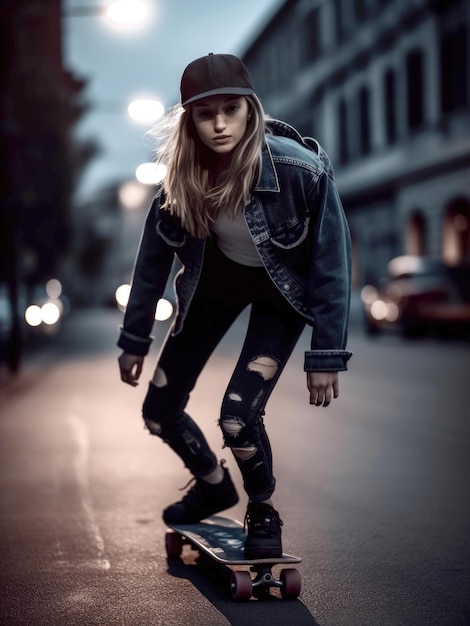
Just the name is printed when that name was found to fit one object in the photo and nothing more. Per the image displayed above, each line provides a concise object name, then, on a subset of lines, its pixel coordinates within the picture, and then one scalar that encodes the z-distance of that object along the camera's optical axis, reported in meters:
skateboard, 3.84
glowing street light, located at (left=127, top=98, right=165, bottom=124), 20.28
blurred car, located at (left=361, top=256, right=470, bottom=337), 20.03
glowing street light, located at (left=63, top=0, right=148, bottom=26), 16.27
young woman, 3.84
